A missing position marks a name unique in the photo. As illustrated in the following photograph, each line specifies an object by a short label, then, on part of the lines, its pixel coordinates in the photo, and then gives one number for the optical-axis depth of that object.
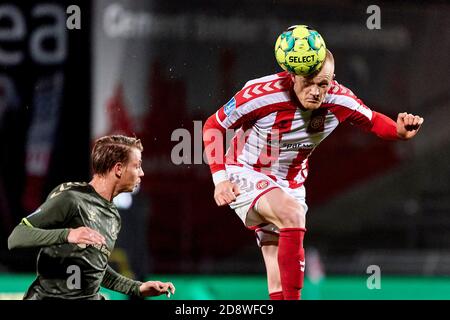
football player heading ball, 7.27
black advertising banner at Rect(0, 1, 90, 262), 15.37
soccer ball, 7.04
